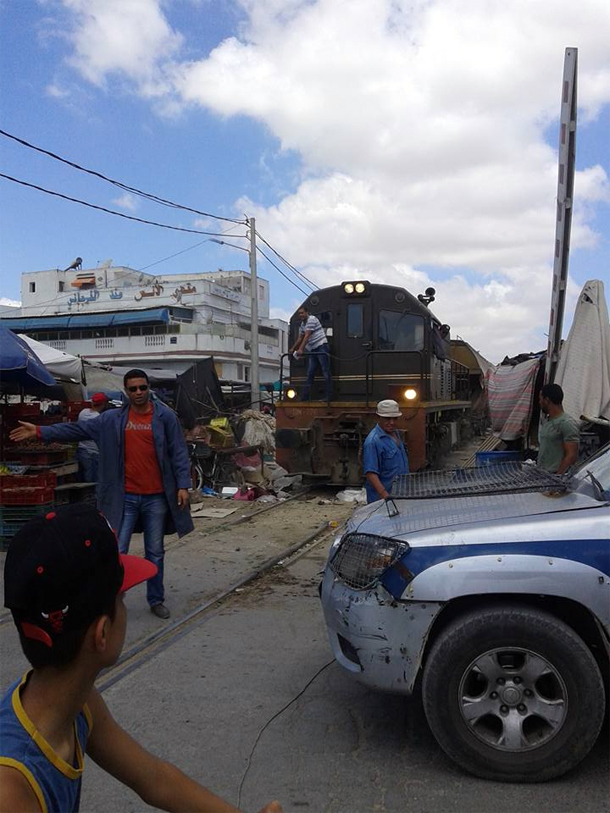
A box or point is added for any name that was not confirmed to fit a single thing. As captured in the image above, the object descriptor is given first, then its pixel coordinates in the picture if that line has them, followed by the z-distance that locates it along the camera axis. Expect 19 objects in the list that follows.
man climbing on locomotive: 12.30
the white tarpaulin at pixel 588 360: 7.38
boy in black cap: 1.34
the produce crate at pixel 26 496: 8.33
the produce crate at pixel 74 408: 10.02
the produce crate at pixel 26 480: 8.37
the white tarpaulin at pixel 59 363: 10.52
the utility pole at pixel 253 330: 23.44
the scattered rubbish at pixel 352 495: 11.55
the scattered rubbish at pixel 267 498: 11.74
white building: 49.88
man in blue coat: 5.44
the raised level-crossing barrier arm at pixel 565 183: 6.64
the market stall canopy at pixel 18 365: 7.79
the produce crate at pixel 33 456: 8.53
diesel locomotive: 11.78
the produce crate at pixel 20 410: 8.91
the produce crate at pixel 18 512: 8.34
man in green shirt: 5.89
